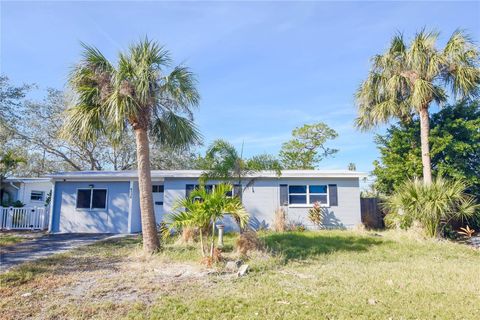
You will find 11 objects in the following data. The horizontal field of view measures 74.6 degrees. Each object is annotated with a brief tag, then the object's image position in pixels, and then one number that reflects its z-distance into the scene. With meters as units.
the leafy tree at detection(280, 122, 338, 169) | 25.50
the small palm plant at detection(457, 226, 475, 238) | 11.30
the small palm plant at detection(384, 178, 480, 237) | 10.35
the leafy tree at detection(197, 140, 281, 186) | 10.48
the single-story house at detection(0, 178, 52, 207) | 17.39
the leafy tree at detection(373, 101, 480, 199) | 12.45
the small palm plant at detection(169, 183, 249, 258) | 7.33
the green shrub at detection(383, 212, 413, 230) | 11.05
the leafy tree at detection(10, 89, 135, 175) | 20.95
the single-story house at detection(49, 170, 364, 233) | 13.84
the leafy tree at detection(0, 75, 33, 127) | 13.36
